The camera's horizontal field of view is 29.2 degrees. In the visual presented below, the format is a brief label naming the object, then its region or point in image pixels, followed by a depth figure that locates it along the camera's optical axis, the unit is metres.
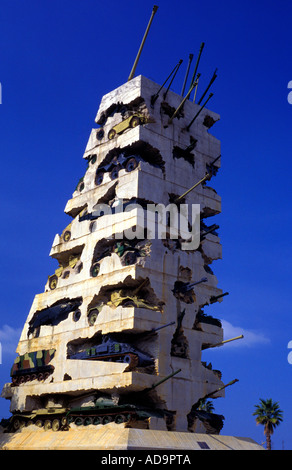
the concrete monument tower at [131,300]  34.34
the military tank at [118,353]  33.97
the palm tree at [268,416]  53.88
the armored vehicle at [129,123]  42.22
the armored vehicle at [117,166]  41.16
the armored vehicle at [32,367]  39.94
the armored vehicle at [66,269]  42.59
